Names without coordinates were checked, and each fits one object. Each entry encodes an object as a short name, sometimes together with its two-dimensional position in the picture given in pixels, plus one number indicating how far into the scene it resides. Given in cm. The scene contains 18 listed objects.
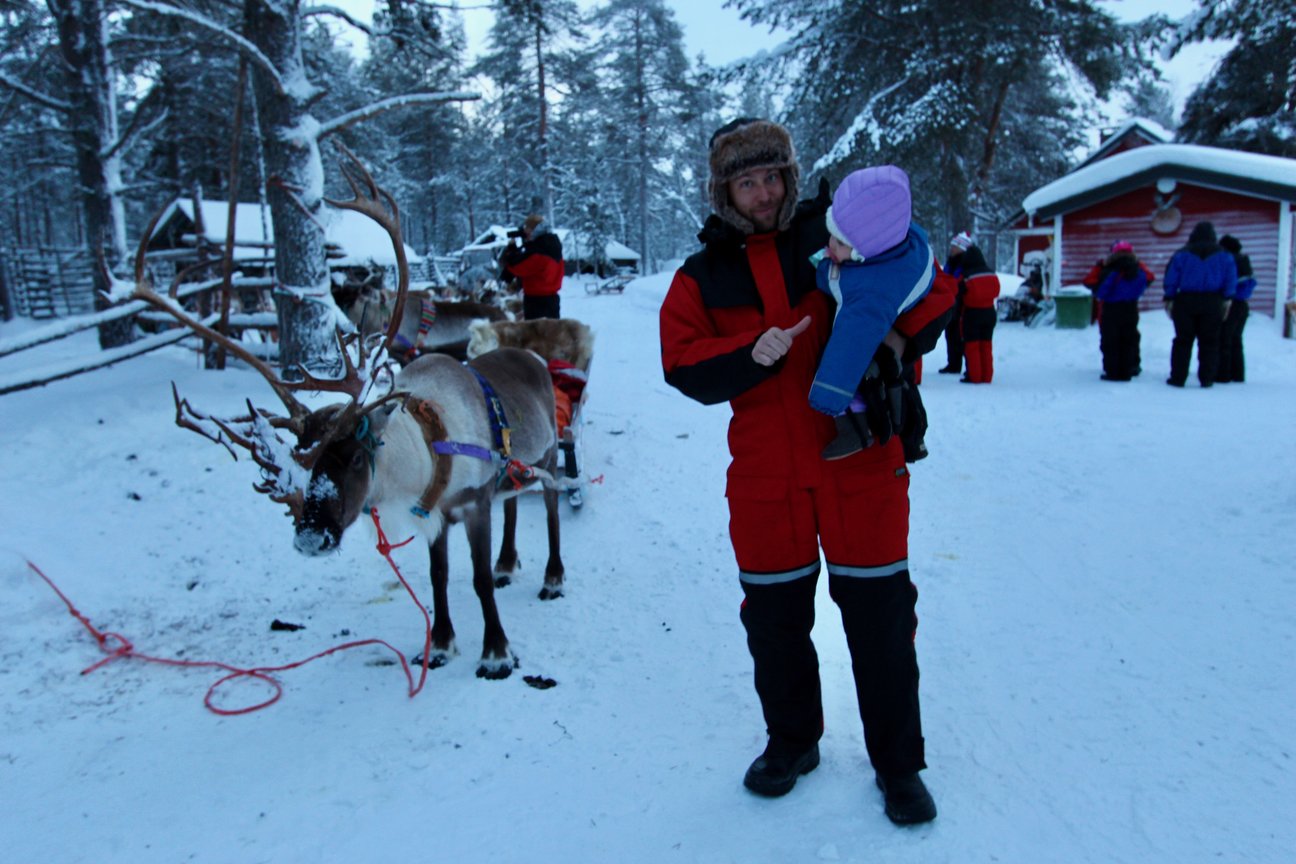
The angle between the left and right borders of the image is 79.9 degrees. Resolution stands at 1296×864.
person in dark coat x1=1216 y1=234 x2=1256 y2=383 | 916
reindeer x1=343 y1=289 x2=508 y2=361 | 739
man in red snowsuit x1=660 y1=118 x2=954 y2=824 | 228
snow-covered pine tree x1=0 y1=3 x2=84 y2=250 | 816
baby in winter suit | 212
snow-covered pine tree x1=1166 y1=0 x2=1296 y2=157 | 1658
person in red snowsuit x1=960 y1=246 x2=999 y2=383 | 955
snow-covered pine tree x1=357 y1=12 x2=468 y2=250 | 3391
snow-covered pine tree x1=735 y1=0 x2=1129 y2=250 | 1678
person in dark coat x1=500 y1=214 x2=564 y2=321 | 834
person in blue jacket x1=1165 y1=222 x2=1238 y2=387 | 860
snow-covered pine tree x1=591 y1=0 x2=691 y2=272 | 3625
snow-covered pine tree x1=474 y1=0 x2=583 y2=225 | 3353
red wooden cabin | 1428
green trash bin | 1434
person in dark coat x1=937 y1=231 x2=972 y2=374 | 972
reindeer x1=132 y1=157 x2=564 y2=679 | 300
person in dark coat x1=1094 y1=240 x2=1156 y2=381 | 951
